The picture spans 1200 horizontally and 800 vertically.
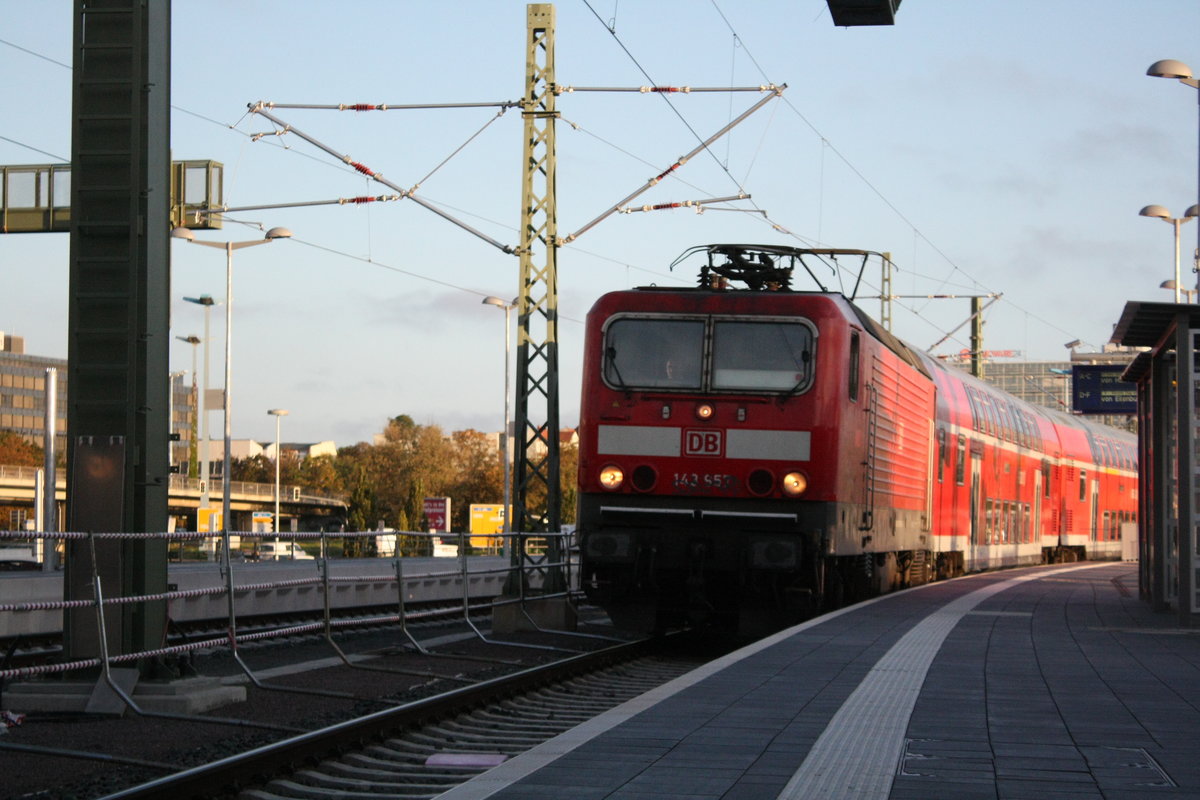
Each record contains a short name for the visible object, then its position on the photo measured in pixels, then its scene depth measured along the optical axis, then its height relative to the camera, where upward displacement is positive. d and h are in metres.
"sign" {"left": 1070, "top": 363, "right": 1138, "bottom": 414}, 57.00 +3.31
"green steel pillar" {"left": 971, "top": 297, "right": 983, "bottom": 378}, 53.93 +5.27
